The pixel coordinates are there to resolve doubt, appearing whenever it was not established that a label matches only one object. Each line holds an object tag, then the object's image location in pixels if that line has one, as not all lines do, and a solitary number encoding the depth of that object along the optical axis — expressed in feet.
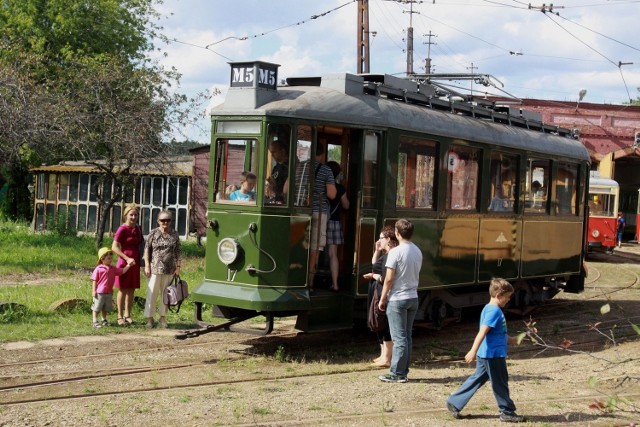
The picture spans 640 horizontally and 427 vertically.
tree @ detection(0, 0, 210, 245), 71.87
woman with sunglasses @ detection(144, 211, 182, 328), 39.40
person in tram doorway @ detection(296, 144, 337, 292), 34.01
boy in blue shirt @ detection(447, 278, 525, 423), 25.76
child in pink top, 39.17
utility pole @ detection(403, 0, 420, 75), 165.27
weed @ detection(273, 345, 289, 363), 34.09
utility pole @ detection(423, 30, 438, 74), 198.90
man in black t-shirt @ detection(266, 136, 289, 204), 33.58
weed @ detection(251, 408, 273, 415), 25.38
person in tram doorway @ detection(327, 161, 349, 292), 35.55
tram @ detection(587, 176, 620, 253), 104.32
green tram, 33.55
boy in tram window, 33.73
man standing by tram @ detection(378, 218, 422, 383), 30.45
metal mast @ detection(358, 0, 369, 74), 83.46
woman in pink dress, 40.14
